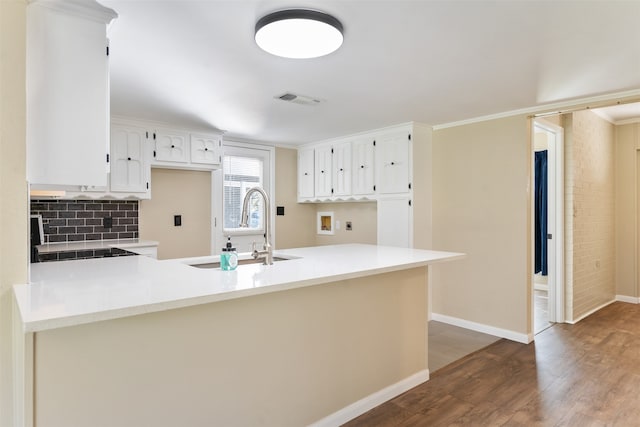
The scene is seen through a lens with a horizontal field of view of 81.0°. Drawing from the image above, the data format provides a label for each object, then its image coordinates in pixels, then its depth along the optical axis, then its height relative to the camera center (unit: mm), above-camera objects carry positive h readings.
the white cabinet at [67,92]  1637 +560
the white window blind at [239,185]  4875 +397
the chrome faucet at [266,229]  2129 -78
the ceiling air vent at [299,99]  3041 +974
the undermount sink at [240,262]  2500 -330
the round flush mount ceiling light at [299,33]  1751 +900
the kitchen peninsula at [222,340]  1333 -579
